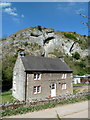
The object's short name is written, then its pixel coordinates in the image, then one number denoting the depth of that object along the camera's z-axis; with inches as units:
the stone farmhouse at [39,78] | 722.7
